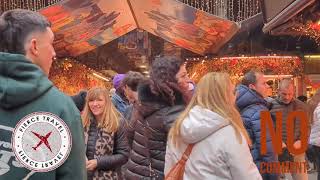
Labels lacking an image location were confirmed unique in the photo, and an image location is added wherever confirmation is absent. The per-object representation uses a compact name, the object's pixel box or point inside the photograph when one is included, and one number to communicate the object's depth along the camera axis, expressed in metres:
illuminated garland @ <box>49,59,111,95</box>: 13.80
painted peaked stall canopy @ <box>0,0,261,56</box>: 10.71
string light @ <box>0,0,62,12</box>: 11.93
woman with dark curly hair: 4.05
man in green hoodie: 1.90
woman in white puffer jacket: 3.20
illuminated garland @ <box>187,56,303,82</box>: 13.98
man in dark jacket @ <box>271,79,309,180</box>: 6.90
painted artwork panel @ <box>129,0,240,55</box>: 10.66
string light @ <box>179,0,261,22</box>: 12.45
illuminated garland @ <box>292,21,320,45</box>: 8.38
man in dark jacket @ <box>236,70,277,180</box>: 5.53
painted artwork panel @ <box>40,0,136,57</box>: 10.65
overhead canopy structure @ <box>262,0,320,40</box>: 7.20
